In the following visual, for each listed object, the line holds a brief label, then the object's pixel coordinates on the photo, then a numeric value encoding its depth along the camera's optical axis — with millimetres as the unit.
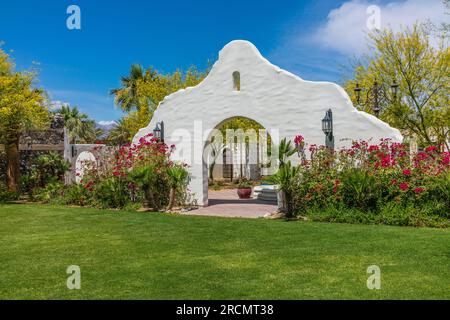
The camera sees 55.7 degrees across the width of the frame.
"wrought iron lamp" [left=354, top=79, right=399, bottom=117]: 18561
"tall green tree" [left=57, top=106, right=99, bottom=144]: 43094
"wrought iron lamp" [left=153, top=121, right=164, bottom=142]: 14062
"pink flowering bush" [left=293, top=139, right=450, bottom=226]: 9492
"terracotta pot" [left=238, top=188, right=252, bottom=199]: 17609
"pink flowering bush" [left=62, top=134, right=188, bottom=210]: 12953
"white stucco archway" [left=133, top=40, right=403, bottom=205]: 11312
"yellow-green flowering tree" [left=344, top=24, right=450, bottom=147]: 18391
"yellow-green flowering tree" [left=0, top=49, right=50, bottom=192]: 14977
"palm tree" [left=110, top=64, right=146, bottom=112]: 39312
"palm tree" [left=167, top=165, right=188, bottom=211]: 12844
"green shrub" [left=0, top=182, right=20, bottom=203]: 15590
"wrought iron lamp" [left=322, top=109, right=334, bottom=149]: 11320
